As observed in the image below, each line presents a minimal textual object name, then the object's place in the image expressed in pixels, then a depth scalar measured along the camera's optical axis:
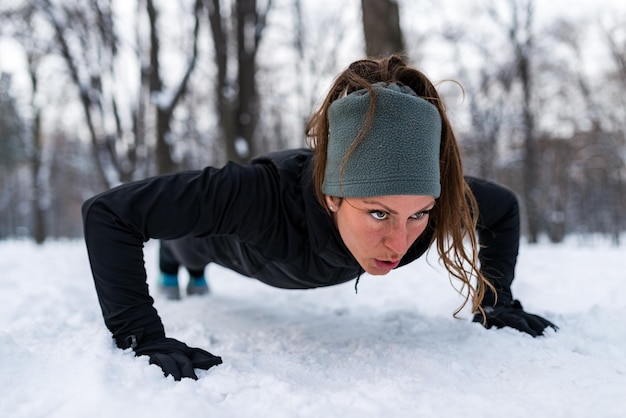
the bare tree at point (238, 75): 7.51
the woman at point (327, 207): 1.51
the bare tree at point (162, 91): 8.23
